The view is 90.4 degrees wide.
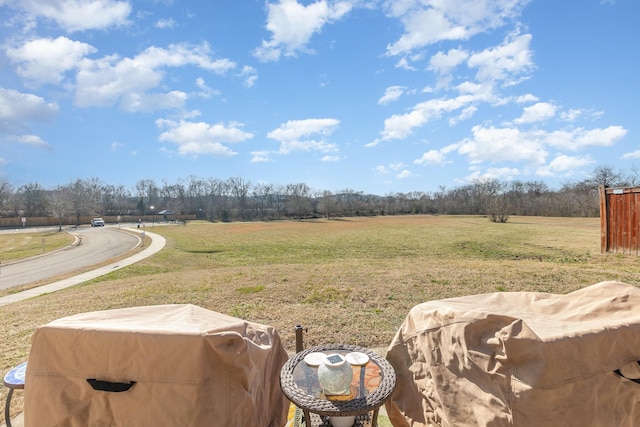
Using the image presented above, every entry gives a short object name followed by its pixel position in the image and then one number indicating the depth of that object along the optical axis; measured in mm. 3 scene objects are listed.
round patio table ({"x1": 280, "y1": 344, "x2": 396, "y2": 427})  1855
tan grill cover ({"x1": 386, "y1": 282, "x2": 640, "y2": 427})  1689
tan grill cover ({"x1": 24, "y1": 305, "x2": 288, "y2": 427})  1755
